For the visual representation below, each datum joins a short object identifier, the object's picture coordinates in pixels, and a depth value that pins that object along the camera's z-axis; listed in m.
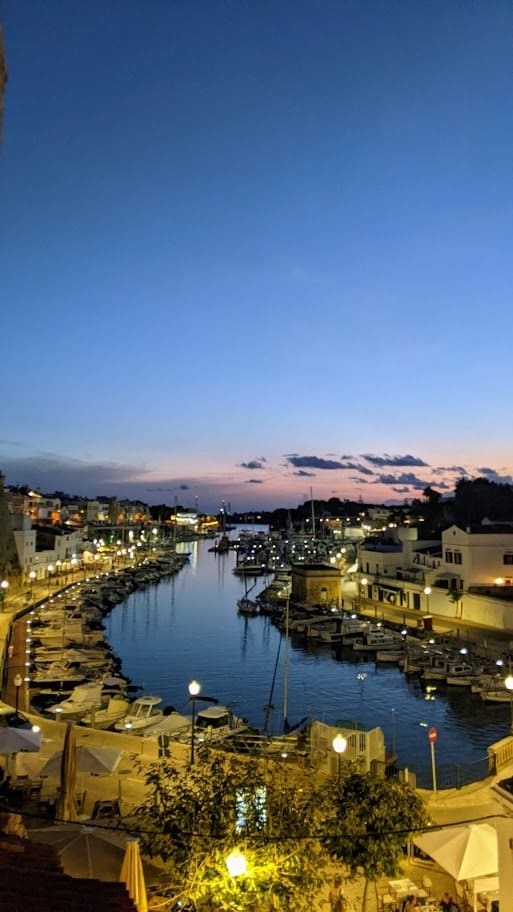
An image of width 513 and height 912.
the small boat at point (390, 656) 41.62
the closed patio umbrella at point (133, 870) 9.29
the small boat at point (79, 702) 29.50
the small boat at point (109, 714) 28.02
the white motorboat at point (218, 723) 24.31
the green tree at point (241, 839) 8.04
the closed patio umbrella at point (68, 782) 13.79
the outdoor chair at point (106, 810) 14.76
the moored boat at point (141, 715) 26.48
